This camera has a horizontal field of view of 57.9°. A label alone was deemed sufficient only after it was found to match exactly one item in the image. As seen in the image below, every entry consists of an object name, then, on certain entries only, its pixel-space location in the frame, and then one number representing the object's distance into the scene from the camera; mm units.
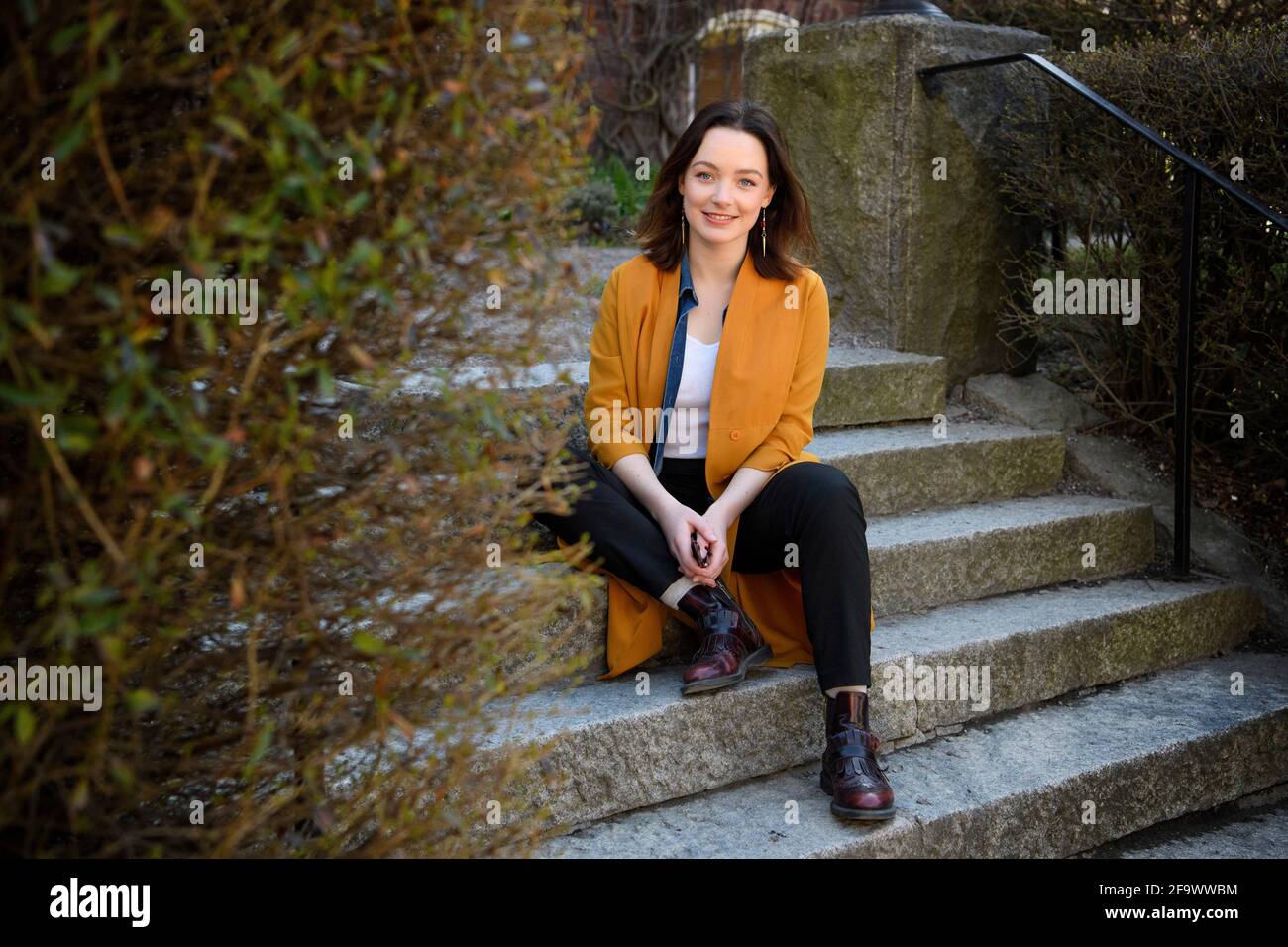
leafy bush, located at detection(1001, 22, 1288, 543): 3615
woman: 2709
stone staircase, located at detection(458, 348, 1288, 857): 2590
